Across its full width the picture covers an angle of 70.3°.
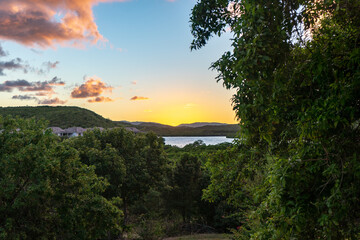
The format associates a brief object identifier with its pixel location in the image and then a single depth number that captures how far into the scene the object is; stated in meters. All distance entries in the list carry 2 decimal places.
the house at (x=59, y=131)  75.90
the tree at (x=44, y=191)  10.23
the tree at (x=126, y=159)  18.89
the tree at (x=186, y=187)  28.67
